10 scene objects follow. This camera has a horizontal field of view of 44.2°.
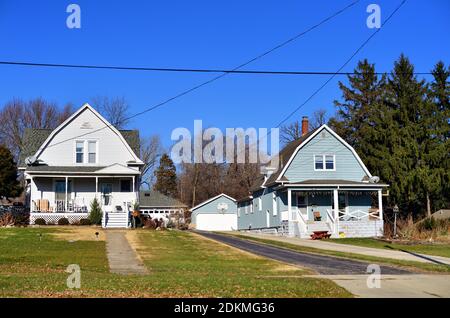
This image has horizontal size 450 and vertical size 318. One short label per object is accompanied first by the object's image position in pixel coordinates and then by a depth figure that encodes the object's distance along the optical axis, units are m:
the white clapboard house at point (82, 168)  34.66
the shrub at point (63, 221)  33.47
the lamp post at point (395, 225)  31.89
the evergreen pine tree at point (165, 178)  74.50
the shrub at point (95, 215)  33.75
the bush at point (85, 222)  33.72
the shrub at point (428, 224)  32.31
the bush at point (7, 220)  32.66
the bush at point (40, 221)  33.41
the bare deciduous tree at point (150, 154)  71.12
